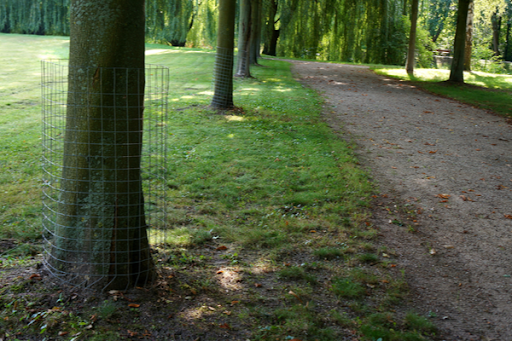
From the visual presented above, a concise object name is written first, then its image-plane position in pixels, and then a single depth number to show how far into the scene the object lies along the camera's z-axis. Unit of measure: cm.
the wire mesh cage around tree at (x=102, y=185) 340
